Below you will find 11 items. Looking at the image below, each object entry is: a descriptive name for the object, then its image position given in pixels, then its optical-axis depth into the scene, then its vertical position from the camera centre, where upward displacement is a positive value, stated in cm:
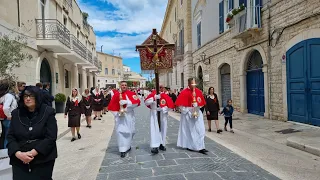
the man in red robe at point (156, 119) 589 -77
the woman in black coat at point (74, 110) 808 -71
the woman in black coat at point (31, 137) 276 -53
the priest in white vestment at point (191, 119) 595 -81
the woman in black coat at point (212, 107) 878 -73
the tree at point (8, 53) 672 +96
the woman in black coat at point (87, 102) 1025 -59
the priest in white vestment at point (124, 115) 586 -65
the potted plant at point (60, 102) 1583 -89
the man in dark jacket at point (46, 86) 869 +7
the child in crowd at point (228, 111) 873 -86
